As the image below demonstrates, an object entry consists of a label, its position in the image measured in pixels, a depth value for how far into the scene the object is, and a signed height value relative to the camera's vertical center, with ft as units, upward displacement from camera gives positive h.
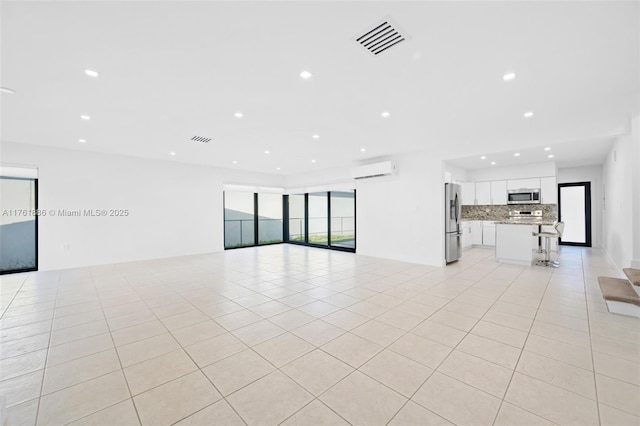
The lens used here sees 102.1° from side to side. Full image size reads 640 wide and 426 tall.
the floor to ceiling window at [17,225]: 18.25 -0.61
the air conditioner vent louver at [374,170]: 21.70 +3.81
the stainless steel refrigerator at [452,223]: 19.76 -0.76
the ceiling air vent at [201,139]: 16.91 +5.09
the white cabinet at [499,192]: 25.90 +2.13
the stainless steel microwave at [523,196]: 23.99 +1.58
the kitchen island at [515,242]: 19.03 -2.22
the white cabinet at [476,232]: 27.66 -2.08
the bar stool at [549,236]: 18.75 -1.84
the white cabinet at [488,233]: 26.76 -2.13
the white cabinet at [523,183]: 24.08 +2.79
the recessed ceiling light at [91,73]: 9.04 +5.05
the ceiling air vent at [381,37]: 6.92 +5.00
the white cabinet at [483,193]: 26.94 +2.07
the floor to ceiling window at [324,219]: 29.12 -0.59
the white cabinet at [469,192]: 27.76 +2.25
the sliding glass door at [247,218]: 30.53 -0.46
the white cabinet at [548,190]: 23.32 +2.01
